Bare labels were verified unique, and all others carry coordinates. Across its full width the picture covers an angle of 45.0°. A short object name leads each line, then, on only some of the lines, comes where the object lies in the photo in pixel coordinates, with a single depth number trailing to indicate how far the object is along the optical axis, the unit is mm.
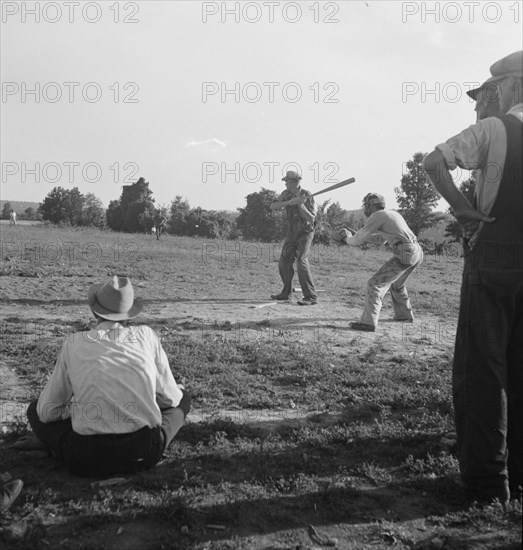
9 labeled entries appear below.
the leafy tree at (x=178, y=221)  64562
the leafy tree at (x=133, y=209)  58850
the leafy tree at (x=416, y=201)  60188
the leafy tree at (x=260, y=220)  72125
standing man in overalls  3533
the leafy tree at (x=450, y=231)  56406
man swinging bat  11133
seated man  3930
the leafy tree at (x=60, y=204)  71438
